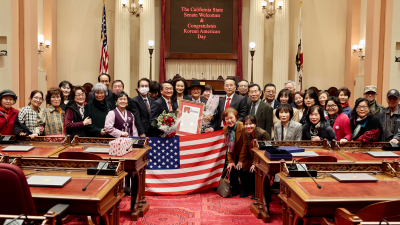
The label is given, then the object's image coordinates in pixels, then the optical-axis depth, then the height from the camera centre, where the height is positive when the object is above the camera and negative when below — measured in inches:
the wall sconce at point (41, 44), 450.3 +65.1
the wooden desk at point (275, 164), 148.6 -29.5
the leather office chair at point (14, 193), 78.4 -25.2
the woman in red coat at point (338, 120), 191.8 -15.2
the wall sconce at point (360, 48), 451.4 +66.0
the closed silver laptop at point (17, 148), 154.6 -28.3
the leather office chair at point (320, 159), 130.9 -26.2
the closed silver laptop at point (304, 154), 152.2 -28.5
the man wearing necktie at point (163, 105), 209.6 -8.5
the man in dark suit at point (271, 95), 227.6 -1.2
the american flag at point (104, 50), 453.2 +56.9
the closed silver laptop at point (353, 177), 111.2 -28.8
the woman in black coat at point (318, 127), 179.0 -18.3
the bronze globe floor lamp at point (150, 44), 432.1 +63.3
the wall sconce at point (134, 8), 458.6 +122.1
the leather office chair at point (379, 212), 81.6 -29.7
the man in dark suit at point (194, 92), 223.1 +0.2
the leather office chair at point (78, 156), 132.0 -26.7
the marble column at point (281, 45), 467.2 +69.9
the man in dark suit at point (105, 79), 267.9 +10.0
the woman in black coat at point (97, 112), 201.2 -13.3
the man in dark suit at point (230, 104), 219.9 -7.5
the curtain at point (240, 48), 486.6 +67.1
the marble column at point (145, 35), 470.0 +81.9
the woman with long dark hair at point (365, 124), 176.7 -16.5
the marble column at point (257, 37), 472.1 +81.3
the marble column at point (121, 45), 466.9 +66.8
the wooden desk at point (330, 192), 94.2 -30.0
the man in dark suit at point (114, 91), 239.8 +0.1
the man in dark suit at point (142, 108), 212.4 -11.4
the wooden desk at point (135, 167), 146.6 -34.9
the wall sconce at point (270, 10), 465.2 +121.7
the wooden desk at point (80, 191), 92.5 -29.9
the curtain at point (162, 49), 484.1 +64.1
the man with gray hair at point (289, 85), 265.7 +7.0
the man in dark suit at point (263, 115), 209.8 -14.0
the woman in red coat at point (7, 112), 194.5 -13.7
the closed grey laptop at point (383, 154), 151.9 -28.1
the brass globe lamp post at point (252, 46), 439.5 +63.5
